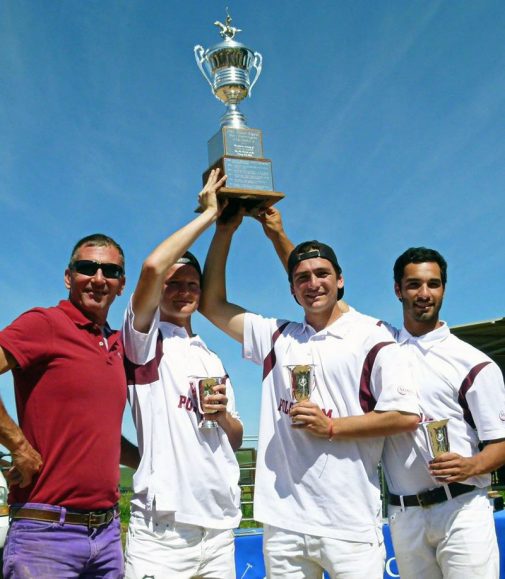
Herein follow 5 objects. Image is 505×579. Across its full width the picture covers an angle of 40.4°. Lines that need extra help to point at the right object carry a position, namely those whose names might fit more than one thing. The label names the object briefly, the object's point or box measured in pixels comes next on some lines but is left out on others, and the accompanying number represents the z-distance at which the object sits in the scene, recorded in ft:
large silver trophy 15.02
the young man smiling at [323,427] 11.89
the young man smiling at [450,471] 12.69
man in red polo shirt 10.50
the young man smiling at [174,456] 11.69
